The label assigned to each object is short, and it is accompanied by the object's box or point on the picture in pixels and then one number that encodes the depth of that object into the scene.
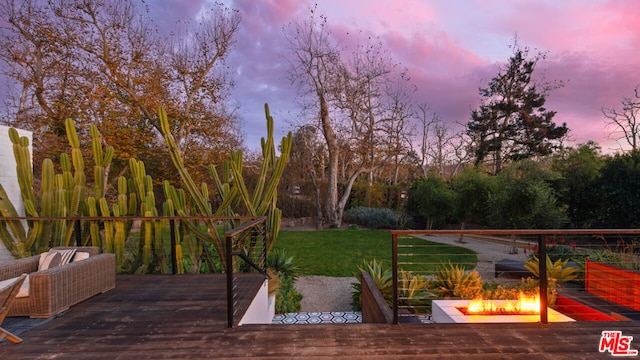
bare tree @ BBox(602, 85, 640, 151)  17.52
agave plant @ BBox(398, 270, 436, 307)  4.88
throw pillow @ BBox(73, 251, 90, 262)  4.00
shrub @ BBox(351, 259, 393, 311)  5.06
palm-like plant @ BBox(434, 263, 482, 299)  4.62
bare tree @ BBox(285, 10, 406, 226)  16.55
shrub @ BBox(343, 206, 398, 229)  16.08
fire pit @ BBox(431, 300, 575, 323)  3.43
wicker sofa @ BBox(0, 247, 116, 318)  3.12
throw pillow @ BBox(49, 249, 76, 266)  3.91
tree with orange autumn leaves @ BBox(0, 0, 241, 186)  11.96
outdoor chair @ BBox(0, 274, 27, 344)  2.43
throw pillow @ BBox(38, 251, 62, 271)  3.83
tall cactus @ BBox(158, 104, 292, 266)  5.24
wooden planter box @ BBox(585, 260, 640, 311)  4.05
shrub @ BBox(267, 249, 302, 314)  5.52
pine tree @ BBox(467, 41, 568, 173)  19.34
